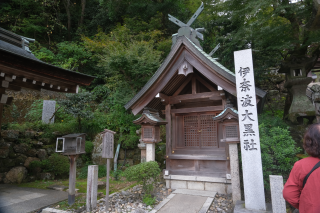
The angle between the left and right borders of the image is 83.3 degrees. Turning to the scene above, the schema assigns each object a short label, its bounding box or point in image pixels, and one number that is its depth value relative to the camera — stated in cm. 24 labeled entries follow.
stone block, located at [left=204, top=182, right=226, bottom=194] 554
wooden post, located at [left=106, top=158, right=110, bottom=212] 439
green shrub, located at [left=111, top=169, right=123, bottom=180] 813
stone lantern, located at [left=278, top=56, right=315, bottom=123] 770
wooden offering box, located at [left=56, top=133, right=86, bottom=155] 502
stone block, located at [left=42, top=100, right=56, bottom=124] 1108
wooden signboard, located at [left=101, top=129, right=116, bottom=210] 474
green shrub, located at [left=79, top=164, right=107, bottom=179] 835
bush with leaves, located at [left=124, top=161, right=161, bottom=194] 482
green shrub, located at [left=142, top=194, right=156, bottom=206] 473
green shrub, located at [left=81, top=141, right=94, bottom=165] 946
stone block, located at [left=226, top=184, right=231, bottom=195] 539
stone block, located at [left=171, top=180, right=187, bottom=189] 605
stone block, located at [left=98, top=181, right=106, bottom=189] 650
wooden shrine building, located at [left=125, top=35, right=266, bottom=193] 548
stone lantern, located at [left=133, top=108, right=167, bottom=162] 606
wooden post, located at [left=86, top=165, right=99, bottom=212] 449
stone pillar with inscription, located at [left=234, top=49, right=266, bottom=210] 389
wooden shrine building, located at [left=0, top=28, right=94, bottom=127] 425
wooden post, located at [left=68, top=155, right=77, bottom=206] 480
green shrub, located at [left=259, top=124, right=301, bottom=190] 460
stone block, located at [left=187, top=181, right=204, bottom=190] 584
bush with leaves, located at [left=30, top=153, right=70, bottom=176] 795
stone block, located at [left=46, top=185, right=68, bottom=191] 639
